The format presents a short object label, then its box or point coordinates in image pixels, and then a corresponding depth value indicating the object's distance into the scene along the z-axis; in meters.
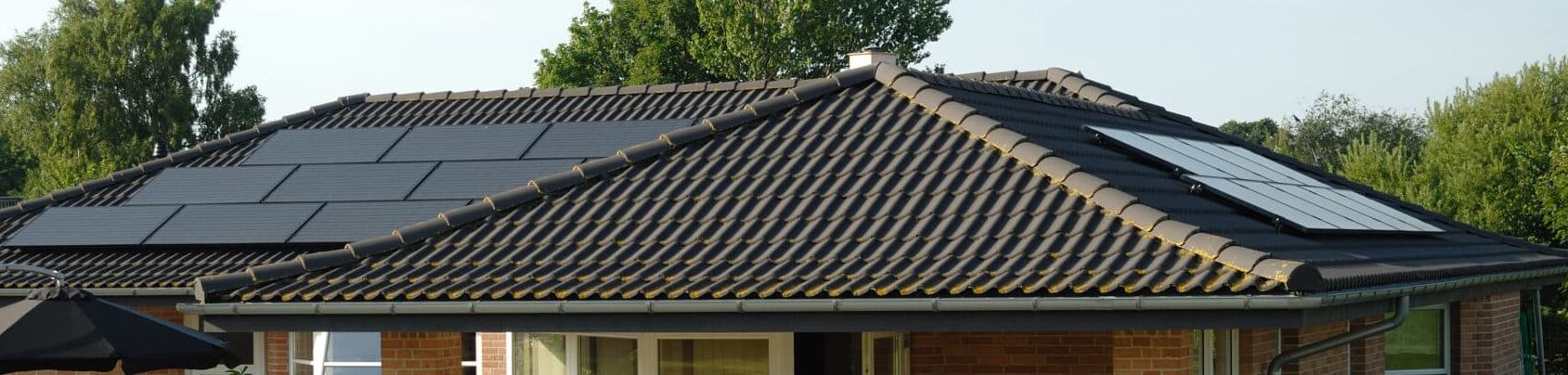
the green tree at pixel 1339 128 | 64.06
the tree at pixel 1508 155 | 29.98
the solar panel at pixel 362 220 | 14.15
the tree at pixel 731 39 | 42.12
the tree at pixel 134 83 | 51.41
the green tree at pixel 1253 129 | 85.56
